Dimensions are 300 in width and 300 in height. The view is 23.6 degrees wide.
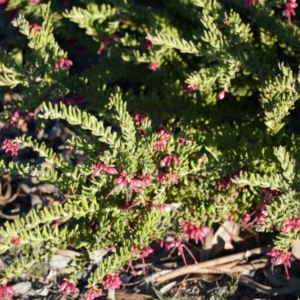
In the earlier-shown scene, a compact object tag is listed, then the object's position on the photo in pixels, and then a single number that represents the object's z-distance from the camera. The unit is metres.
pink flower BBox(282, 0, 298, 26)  2.93
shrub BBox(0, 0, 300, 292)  2.70
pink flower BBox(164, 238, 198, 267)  2.87
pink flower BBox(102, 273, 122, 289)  2.69
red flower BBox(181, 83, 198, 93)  2.95
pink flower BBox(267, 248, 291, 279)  2.70
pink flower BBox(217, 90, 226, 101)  2.98
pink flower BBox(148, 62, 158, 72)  3.23
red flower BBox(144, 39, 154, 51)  3.25
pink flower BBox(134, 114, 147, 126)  2.96
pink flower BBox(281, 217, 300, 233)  2.65
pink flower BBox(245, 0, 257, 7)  2.98
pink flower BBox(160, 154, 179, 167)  2.76
